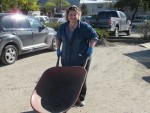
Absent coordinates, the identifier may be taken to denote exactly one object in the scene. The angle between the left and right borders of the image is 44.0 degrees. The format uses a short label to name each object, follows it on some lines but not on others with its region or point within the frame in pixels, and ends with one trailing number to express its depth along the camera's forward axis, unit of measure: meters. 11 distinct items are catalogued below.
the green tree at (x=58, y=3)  44.49
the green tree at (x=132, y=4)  27.54
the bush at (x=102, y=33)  8.82
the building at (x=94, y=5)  43.71
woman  3.25
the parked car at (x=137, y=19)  21.85
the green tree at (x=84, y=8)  42.58
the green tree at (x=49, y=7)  42.10
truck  10.94
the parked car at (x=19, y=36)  5.81
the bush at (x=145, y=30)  9.66
